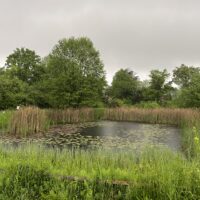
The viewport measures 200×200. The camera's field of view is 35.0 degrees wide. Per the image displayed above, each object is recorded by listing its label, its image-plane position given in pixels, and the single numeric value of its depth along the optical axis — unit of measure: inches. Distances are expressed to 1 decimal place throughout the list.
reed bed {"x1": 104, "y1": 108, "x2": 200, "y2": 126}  881.0
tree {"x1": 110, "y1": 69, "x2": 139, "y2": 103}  1638.8
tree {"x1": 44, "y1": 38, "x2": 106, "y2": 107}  1047.0
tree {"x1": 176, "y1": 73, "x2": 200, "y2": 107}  1047.6
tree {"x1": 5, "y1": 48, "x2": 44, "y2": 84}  1375.6
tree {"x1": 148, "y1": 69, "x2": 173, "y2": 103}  1438.2
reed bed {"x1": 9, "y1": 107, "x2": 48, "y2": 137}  599.8
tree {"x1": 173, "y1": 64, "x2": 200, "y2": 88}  1830.7
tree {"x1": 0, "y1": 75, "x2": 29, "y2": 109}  1063.0
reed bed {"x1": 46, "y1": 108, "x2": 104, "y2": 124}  937.5
